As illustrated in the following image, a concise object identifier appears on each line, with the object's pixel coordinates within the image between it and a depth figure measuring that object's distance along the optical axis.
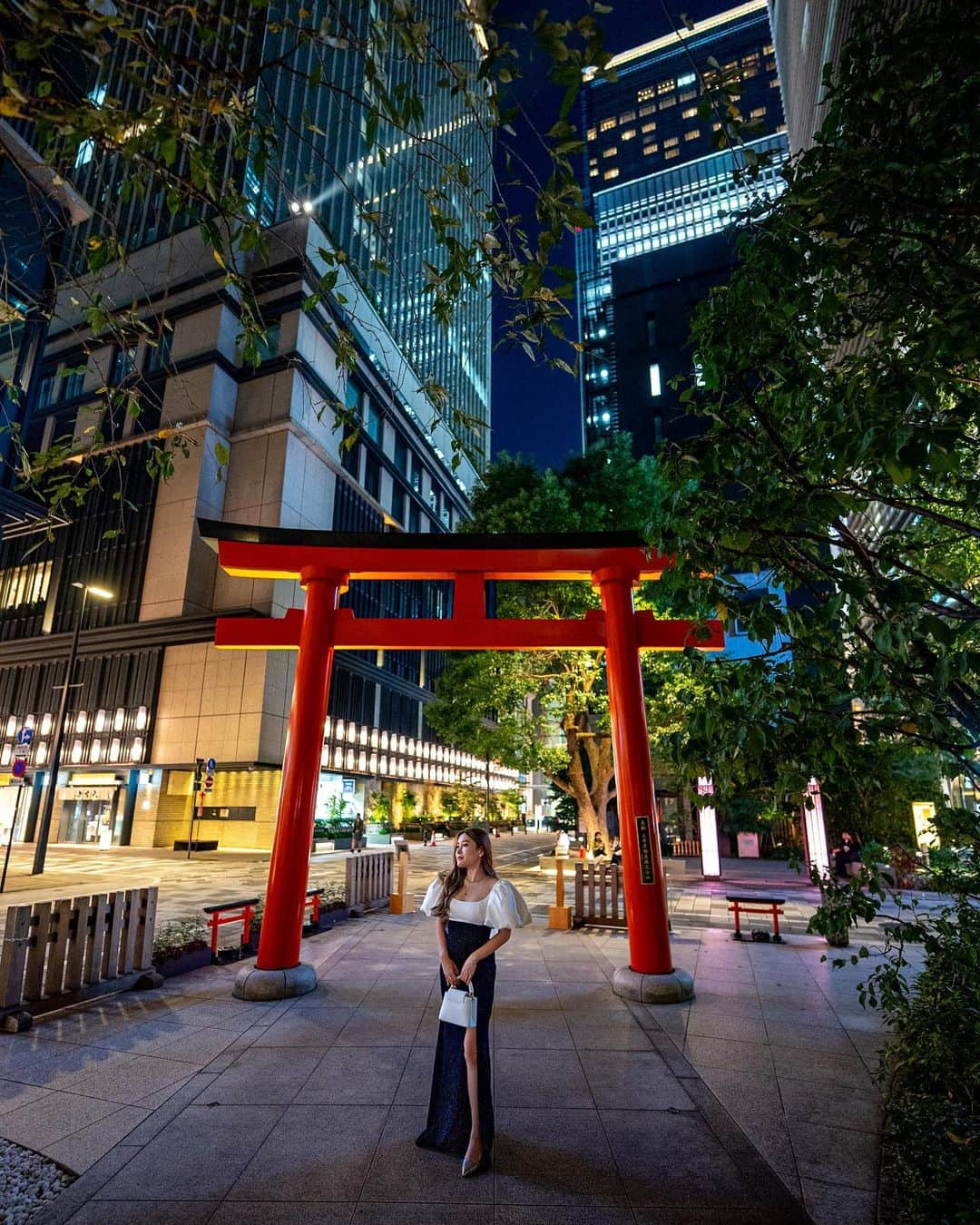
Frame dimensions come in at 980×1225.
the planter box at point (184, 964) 7.95
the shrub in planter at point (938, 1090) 3.11
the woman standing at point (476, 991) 3.91
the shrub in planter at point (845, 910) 3.67
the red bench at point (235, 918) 8.84
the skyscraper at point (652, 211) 61.19
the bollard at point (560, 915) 11.41
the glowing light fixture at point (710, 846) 19.83
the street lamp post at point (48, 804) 18.67
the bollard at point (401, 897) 13.16
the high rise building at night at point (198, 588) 31.97
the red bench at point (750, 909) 10.68
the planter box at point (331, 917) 11.53
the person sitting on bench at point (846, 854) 18.88
